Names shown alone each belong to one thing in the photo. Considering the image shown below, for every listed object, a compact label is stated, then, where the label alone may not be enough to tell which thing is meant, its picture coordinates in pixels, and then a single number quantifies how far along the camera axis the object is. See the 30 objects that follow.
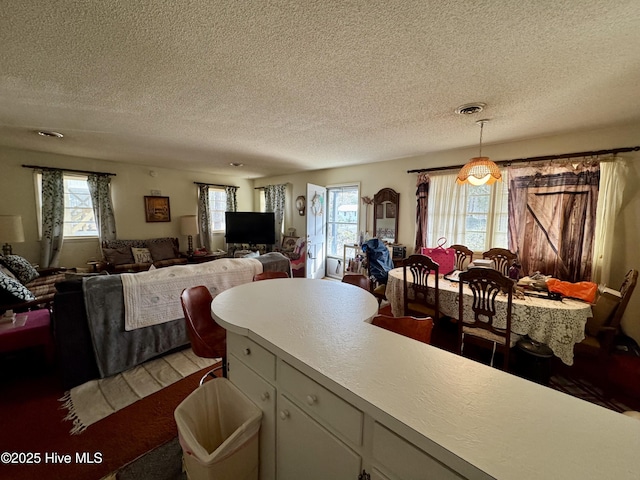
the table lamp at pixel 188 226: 5.40
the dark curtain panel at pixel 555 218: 2.70
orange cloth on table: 2.02
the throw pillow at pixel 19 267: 3.31
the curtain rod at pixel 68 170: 4.02
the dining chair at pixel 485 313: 1.88
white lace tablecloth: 1.83
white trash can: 1.00
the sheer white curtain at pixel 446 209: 3.59
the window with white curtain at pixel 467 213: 3.31
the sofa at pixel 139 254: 4.46
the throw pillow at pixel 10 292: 2.24
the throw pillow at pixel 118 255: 4.47
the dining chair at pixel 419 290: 2.33
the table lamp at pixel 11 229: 3.36
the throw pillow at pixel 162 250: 4.98
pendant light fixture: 2.41
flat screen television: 5.87
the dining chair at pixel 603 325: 1.88
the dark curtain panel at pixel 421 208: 3.88
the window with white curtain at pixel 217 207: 6.18
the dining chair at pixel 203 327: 1.62
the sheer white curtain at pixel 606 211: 2.56
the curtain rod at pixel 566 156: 2.54
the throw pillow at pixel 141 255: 4.71
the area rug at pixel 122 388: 1.79
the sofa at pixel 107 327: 1.97
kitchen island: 0.55
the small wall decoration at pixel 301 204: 5.68
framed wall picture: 5.20
